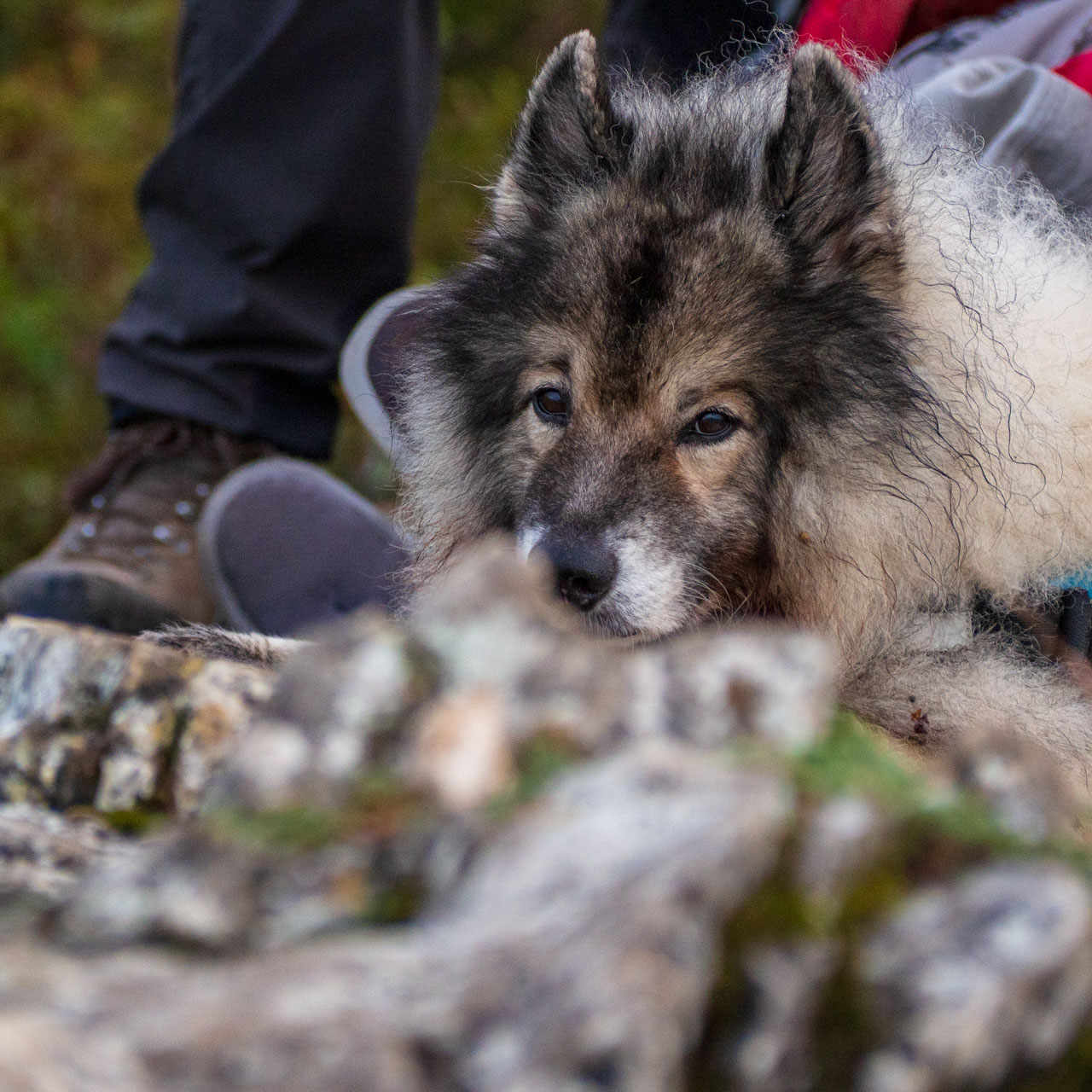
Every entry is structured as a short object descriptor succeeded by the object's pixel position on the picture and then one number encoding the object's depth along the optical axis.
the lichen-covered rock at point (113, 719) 2.00
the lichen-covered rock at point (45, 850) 1.69
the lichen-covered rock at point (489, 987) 1.31
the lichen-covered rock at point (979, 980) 1.43
